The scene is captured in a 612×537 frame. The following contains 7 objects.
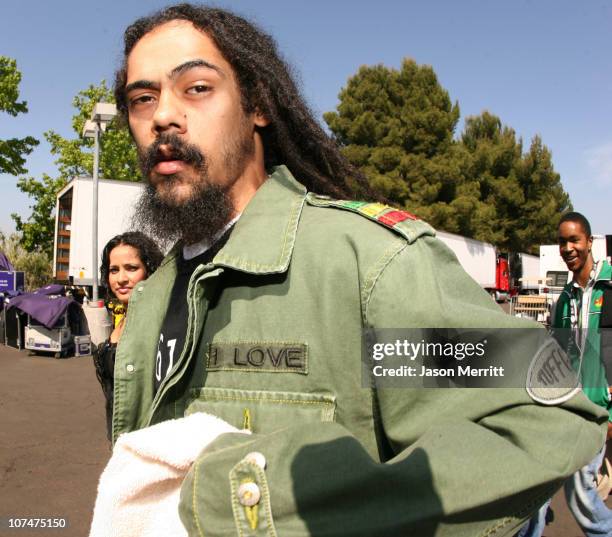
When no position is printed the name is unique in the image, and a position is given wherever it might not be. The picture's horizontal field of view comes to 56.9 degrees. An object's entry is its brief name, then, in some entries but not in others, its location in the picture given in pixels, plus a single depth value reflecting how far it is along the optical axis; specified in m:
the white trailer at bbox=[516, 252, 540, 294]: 33.21
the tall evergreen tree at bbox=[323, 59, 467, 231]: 29.45
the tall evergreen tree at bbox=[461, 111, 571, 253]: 37.06
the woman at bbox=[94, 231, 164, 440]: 5.03
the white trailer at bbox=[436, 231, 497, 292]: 27.06
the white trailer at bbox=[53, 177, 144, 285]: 15.37
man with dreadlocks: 0.91
